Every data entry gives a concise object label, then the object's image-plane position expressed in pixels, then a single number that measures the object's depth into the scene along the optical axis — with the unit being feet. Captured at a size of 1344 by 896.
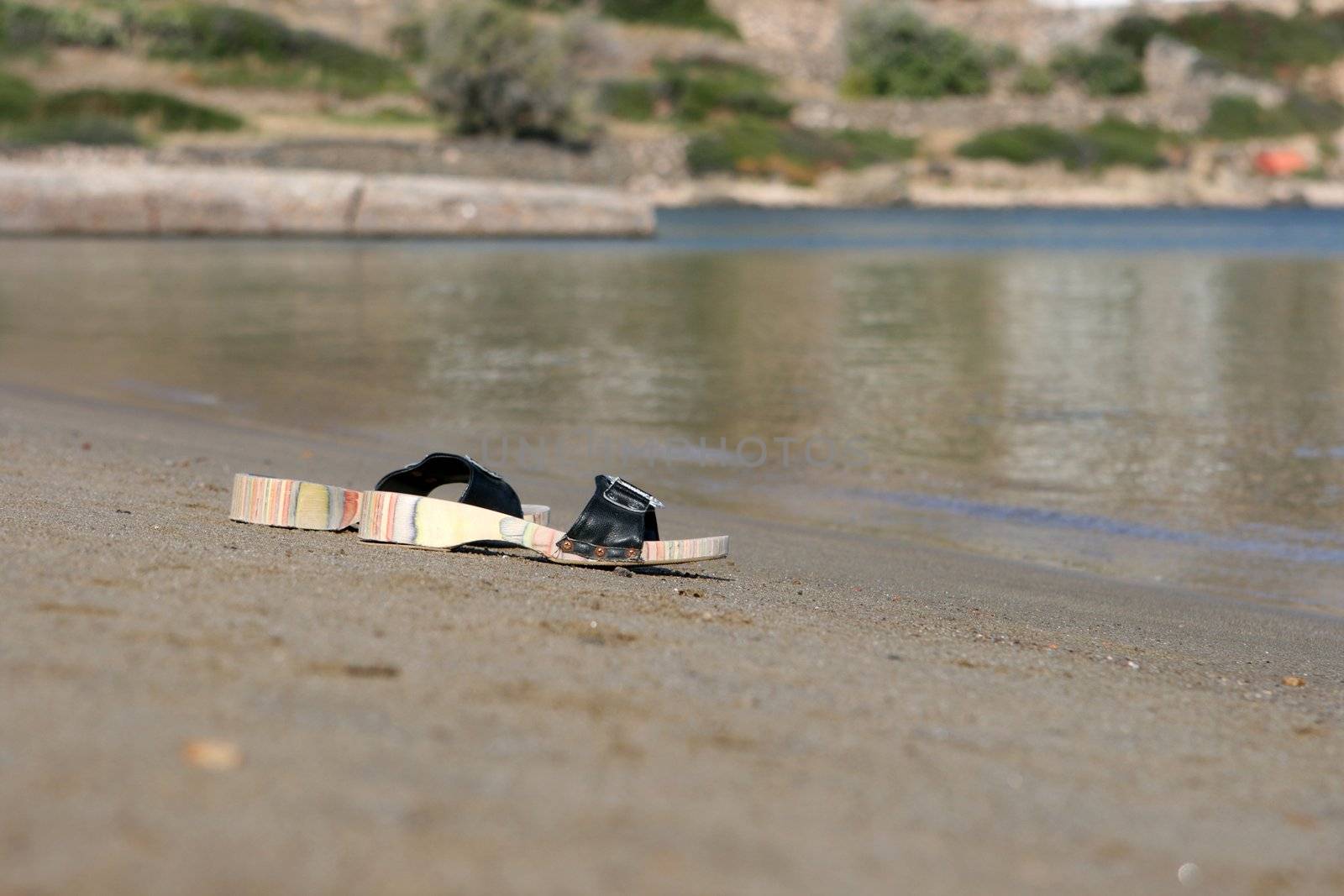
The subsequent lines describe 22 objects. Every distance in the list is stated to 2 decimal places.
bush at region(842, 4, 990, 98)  273.95
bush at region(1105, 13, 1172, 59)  316.40
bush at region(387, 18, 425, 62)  237.04
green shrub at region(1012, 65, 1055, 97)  281.54
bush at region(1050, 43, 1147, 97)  288.30
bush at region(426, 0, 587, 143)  157.79
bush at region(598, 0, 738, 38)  292.81
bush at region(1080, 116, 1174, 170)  249.75
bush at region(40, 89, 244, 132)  148.25
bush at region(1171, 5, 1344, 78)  326.44
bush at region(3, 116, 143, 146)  133.49
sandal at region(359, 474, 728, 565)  15.11
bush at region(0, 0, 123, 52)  181.16
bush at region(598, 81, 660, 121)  223.51
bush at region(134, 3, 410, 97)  194.18
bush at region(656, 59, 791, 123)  230.07
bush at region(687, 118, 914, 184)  211.41
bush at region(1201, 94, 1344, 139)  269.85
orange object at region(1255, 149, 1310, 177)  262.67
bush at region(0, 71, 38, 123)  147.02
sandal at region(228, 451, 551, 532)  15.72
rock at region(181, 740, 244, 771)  7.45
